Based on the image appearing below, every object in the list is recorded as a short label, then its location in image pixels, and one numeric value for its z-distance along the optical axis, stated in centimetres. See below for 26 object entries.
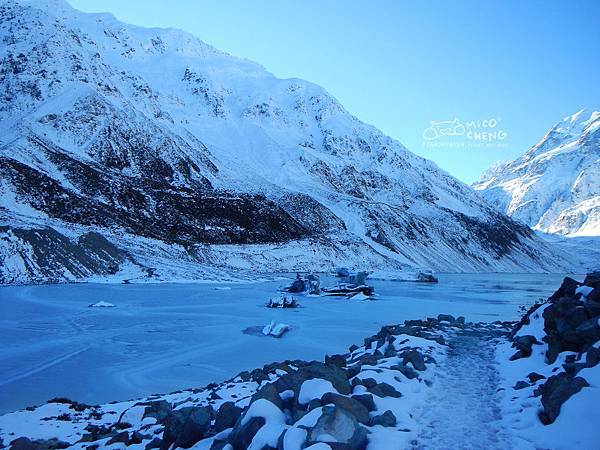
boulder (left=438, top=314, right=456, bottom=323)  2393
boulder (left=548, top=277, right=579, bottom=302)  1463
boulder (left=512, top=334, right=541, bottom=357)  1316
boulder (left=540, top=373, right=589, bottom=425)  764
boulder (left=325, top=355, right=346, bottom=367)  1332
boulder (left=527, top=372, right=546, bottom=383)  1048
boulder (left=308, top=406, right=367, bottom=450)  620
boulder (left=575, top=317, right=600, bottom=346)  1050
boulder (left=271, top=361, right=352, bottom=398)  872
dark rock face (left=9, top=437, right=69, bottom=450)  852
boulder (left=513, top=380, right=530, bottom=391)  1023
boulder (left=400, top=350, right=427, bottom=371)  1209
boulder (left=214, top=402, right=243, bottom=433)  805
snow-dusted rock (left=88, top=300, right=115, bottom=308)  3089
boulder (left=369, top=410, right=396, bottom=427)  767
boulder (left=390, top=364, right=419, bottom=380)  1110
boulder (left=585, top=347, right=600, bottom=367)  856
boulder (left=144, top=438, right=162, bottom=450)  831
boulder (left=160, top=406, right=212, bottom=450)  785
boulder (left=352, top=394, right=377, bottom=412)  841
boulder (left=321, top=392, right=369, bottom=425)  749
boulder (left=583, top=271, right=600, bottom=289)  1348
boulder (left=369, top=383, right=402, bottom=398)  916
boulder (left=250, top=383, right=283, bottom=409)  788
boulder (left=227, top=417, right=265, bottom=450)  686
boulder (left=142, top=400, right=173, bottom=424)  984
